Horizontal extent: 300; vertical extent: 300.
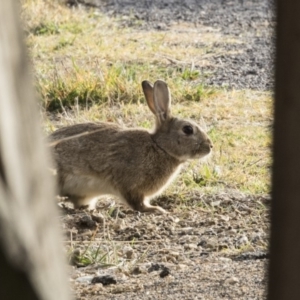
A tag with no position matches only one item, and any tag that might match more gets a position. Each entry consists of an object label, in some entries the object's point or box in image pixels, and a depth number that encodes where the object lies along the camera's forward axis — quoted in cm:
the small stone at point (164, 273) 962
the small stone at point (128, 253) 1052
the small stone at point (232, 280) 919
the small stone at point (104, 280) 947
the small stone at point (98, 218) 1204
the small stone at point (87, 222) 1180
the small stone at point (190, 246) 1080
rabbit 1297
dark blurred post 315
